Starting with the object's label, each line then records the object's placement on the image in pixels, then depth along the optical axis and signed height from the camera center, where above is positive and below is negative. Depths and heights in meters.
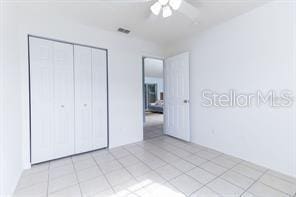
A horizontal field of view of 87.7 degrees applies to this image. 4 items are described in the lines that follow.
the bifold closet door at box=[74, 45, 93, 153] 2.90 -0.03
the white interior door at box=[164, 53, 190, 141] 3.55 -0.01
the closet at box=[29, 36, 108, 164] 2.51 -0.02
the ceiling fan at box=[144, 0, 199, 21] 1.79 +1.11
